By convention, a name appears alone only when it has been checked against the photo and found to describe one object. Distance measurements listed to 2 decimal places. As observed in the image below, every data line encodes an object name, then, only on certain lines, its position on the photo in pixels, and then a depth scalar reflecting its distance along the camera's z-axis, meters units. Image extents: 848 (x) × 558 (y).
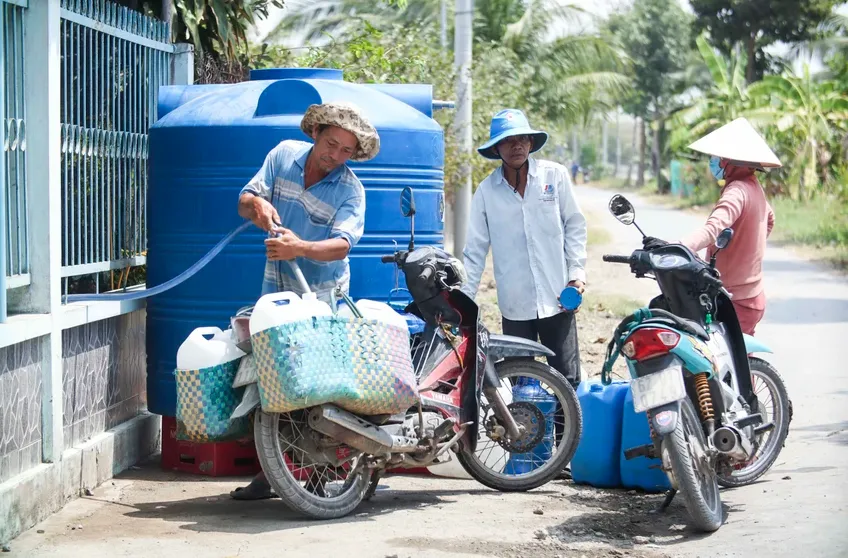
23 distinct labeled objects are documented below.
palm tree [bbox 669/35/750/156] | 35.41
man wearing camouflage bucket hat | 5.41
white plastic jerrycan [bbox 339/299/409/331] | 5.20
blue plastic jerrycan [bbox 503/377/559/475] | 6.07
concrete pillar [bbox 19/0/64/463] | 5.36
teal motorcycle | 5.05
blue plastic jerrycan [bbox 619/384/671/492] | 5.93
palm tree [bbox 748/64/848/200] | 32.00
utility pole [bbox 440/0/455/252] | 21.51
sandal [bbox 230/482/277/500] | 5.68
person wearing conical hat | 6.16
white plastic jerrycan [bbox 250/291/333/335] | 4.97
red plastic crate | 6.34
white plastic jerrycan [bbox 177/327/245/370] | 5.15
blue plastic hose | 5.75
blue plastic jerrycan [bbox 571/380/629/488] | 6.03
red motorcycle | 5.25
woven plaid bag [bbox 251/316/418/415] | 4.93
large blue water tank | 6.18
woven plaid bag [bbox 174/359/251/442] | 5.11
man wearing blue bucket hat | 6.26
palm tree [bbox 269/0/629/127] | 26.61
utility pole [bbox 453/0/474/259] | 13.27
